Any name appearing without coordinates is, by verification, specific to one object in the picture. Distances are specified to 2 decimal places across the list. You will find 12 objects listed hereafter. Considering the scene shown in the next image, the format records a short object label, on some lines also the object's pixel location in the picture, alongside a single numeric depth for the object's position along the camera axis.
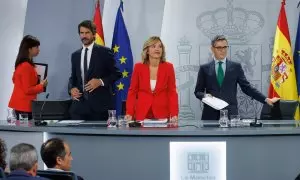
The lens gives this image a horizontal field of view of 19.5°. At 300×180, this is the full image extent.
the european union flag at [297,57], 11.37
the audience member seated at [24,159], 4.90
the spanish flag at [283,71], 11.32
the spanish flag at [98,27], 11.70
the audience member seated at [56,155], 5.40
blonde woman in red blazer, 8.38
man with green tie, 9.25
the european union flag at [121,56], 11.55
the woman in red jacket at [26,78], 9.89
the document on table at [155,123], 7.61
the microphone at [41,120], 7.72
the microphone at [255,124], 7.43
